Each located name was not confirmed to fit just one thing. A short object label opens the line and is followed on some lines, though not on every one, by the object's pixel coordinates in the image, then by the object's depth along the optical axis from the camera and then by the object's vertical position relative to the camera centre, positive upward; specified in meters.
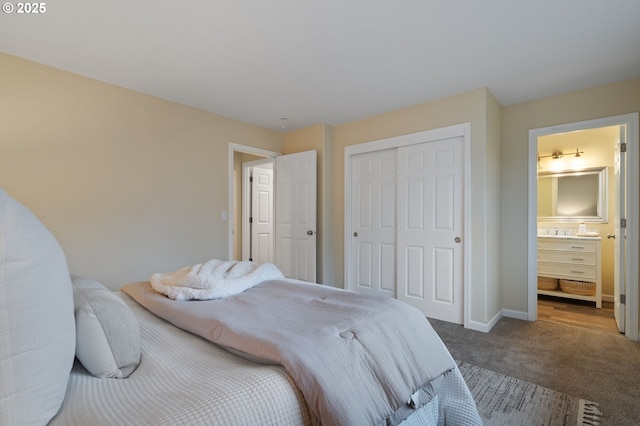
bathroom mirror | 4.12 +0.25
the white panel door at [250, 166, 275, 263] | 5.43 -0.06
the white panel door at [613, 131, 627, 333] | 2.87 -0.23
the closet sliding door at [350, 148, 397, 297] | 3.74 -0.12
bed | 0.64 -0.49
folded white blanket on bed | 1.58 -0.39
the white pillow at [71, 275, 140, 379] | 0.92 -0.40
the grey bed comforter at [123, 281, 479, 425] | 0.91 -0.47
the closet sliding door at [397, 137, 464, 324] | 3.17 -0.16
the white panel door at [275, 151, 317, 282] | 4.11 -0.03
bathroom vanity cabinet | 3.79 -0.64
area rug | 1.65 -1.15
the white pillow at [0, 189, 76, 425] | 0.61 -0.24
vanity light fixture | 4.37 +0.87
